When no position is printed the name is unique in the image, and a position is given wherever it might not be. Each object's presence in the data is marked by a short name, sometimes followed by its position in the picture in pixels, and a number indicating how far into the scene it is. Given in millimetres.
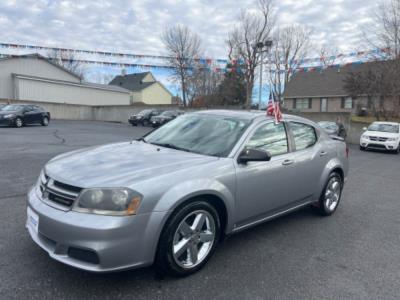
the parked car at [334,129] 18727
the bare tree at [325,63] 38812
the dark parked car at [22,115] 18578
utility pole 20062
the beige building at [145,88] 57781
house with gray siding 33438
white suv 15043
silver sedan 2590
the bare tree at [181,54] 44188
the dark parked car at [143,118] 28969
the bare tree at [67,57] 53997
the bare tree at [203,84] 45906
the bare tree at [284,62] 45875
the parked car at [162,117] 26594
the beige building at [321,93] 37031
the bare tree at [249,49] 39625
